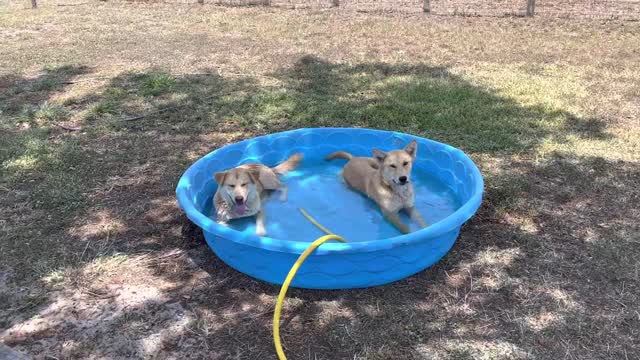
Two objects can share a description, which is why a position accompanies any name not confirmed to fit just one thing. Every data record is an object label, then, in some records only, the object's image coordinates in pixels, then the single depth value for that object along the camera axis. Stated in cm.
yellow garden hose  347
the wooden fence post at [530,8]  1188
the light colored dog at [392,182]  505
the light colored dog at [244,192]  492
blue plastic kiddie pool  392
